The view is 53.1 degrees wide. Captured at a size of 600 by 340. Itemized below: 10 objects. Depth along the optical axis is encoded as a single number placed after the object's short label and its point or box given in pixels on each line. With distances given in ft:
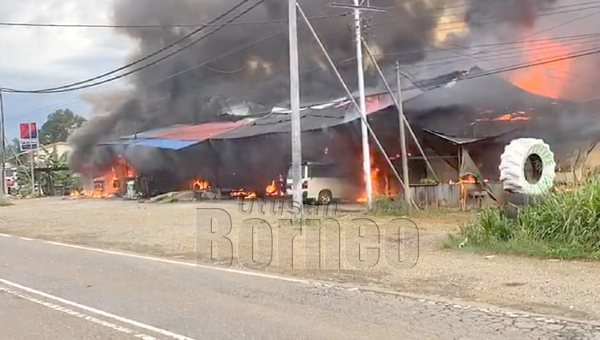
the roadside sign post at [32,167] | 143.23
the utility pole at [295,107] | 52.70
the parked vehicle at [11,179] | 155.60
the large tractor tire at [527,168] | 35.47
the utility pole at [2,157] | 113.20
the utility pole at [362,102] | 59.06
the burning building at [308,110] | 72.23
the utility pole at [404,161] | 58.54
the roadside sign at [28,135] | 142.72
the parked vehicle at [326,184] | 75.31
